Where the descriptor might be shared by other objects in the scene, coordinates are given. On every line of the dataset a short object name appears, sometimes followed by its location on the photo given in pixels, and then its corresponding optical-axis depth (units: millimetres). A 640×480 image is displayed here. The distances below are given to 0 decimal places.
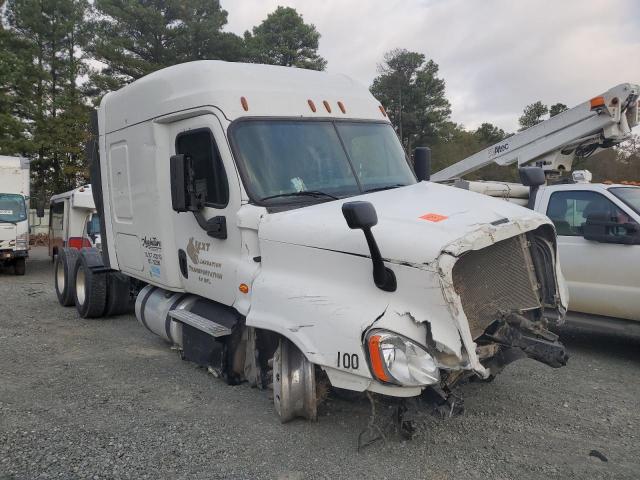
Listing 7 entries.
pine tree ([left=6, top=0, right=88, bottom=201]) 28359
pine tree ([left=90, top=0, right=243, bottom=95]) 28531
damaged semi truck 3336
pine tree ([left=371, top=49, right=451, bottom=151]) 38781
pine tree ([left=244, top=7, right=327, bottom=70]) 32062
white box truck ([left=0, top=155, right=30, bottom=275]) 14656
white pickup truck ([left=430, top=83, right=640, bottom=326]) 5871
